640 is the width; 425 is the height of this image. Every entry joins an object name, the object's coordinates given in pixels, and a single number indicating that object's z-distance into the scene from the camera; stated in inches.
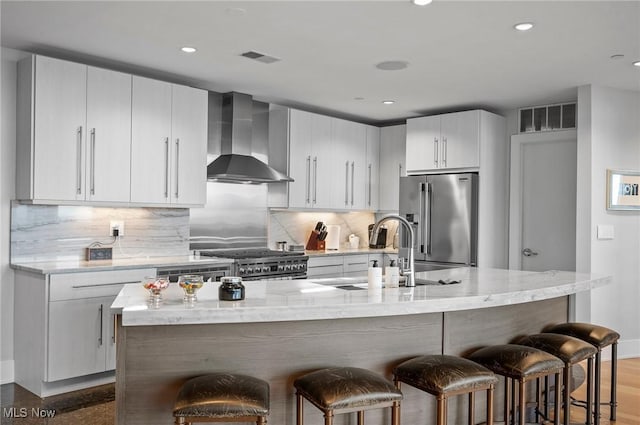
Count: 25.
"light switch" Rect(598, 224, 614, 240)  207.0
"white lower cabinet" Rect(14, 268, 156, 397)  154.8
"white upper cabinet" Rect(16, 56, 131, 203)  162.6
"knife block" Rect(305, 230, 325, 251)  265.0
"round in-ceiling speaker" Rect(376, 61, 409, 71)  176.7
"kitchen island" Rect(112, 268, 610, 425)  97.4
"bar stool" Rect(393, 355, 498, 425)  99.6
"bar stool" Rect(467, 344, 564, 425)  111.0
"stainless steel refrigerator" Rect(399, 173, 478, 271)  237.8
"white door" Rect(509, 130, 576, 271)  233.5
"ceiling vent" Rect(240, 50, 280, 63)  169.0
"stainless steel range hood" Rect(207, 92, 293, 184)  212.7
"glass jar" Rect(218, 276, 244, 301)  102.2
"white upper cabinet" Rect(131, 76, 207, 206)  185.0
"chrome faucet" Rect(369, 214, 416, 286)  123.3
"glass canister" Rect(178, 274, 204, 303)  99.7
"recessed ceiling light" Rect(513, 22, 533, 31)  139.4
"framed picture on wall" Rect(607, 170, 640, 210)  208.7
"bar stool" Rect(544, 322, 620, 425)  138.2
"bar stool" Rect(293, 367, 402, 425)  90.6
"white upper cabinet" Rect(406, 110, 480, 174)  239.6
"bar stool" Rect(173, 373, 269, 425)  85.0
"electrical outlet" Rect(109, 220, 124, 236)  191.5
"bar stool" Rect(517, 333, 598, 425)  123.7
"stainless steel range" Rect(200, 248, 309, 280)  201.0
